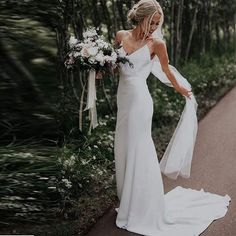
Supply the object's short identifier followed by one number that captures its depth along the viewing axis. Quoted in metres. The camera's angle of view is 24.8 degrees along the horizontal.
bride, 4.30
